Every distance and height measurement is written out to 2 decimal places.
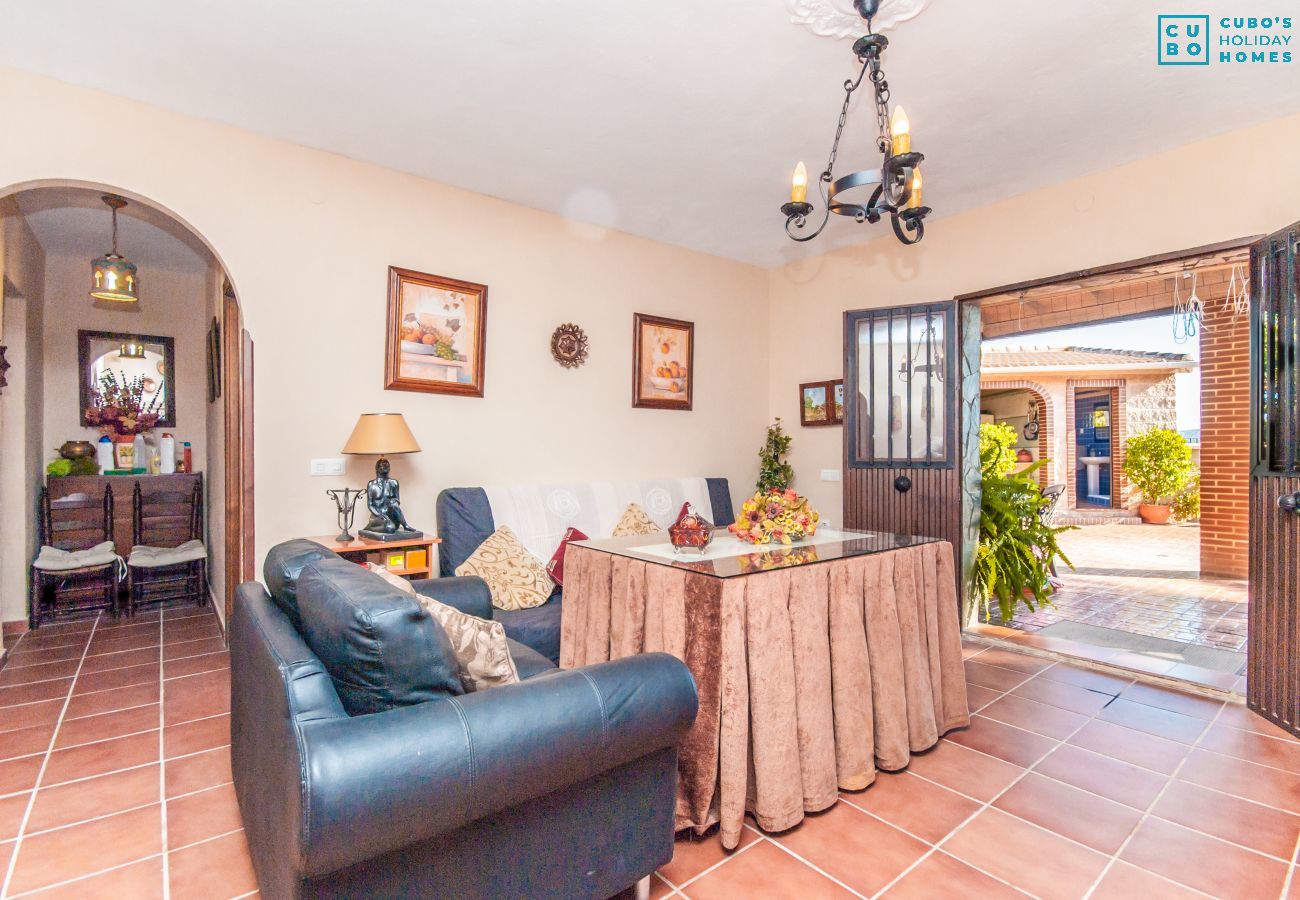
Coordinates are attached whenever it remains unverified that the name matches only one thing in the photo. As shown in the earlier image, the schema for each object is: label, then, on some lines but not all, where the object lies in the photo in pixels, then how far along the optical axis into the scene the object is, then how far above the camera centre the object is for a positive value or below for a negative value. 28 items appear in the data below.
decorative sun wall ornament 4.40 +0.72
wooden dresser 4.73 -0.29
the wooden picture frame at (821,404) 5.11 +0.35
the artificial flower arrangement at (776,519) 2.71 -0.32
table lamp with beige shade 3.28 -0.09
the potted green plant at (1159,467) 9.27 -0.33
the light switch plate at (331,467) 3.50 -0.10
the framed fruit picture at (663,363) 4.84 +0.66
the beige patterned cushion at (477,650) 1.62 -0.52
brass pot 4.92 +0.00
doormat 3.53 -1.22
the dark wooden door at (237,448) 3.31 +0.01
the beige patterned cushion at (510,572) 3.26 -0.66
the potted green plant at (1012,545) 4.32 -0.69
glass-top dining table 1.96 -0.72
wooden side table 3.11 -0.51
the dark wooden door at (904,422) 4.18 +0.17
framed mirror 5.24 +0.75
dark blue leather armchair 1.16 -0.69
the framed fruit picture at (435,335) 3.74 +0.70
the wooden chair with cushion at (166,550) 4.62 -0.77
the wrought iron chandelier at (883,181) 2.04 +0.92
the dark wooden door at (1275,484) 2.69 -0.17
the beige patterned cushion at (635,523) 4.13 -0.50
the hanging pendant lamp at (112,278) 3.92 +1.07
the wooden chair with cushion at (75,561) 4.25 -0.76
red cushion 3.58 -0.68
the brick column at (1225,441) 5.74 +0.03
